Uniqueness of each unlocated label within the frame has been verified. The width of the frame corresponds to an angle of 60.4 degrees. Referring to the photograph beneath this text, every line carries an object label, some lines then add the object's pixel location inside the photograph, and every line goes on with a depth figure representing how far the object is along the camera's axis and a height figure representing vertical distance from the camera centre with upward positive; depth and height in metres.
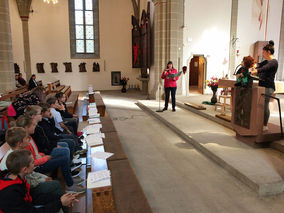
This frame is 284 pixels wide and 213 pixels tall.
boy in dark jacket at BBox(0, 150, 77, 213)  1.81 -0.88
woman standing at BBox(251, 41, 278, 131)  4.29 +0.00
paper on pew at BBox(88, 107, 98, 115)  5.36 -0.84
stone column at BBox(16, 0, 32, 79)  13.19 +2.58
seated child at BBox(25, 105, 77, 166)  3.13 -0.88
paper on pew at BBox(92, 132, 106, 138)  3.73 -0.95
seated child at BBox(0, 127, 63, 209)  2.38 -1.09
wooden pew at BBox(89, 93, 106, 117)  6.75 -0.89
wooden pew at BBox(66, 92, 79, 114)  7.17 -0.95
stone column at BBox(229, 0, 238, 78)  10.43 +1.51
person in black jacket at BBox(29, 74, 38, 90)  10.09 -0.42
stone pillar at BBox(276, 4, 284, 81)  11.14 +0.70
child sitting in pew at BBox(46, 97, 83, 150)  4.24 -0.81
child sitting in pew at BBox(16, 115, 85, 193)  2.81 -1.08
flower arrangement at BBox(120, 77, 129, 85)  14.45 -0.47
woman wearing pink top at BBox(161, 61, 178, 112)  7.29 -0.24
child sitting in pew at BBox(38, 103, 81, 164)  3.42 -0.82
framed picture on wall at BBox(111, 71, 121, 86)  15.28 -0.25
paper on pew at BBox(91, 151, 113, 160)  3.09 -1.05
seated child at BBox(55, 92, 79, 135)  4.98 -0.96
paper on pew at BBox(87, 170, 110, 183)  2.42 -1.04
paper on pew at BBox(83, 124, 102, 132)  4.13 -0.91
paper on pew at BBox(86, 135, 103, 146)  3.50 -0.97
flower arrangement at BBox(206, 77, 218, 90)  8.16 -0.34
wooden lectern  4.19 -0.78
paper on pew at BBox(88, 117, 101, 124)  4.56 -0.90
